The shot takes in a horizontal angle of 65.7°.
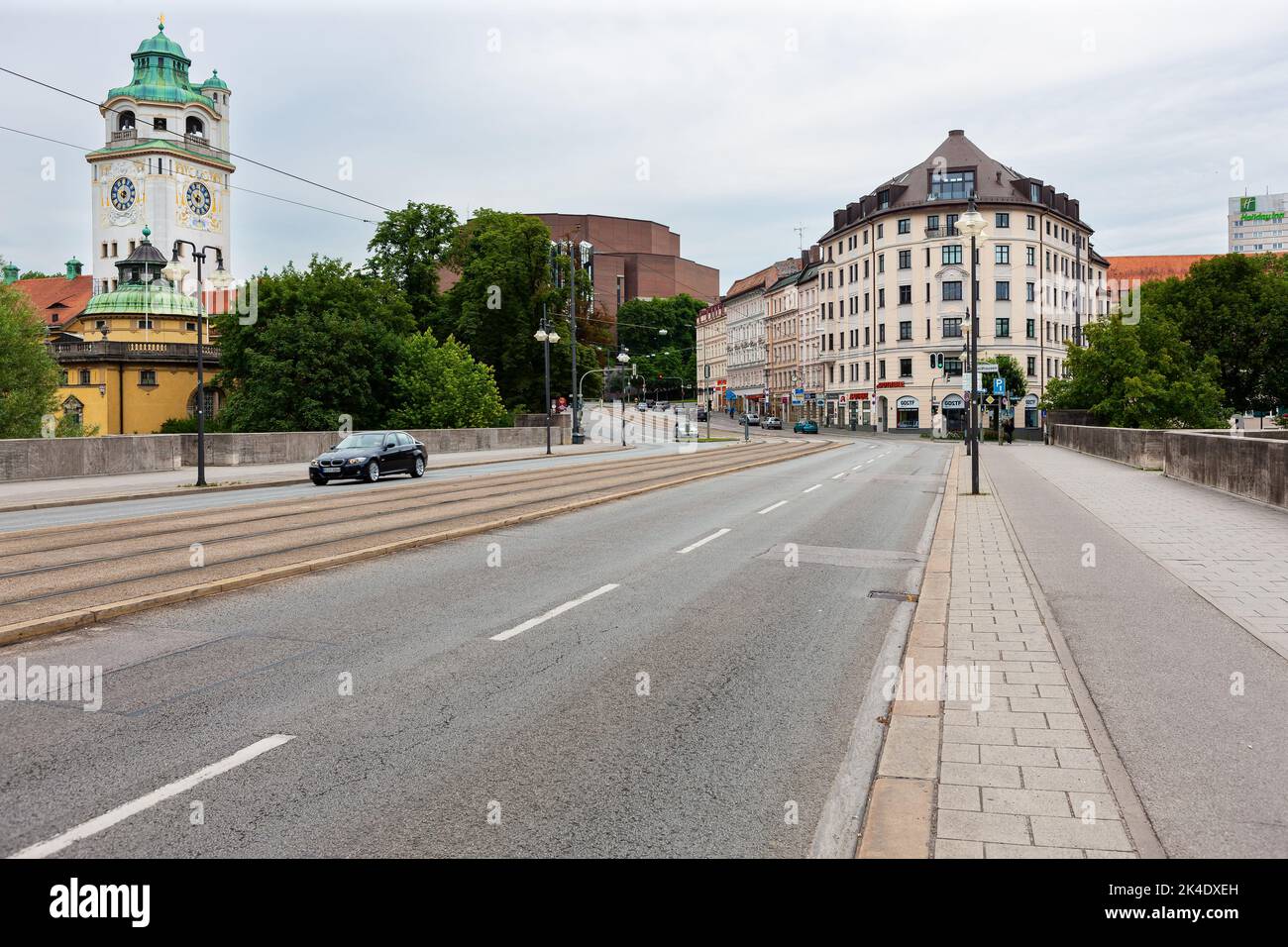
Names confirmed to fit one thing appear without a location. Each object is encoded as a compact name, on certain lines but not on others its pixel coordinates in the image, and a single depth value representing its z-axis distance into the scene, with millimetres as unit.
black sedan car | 26469
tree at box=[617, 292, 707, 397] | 151500
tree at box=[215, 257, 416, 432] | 51094
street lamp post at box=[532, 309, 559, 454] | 46938
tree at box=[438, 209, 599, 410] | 67812
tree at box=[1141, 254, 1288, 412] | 69562
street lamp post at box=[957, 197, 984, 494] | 20500
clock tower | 101750
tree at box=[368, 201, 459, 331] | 73688
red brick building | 175875
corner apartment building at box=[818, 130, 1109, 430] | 85938
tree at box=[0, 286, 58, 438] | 55562
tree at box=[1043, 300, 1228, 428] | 47250
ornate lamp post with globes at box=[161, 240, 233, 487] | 25766
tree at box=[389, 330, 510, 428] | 53969
